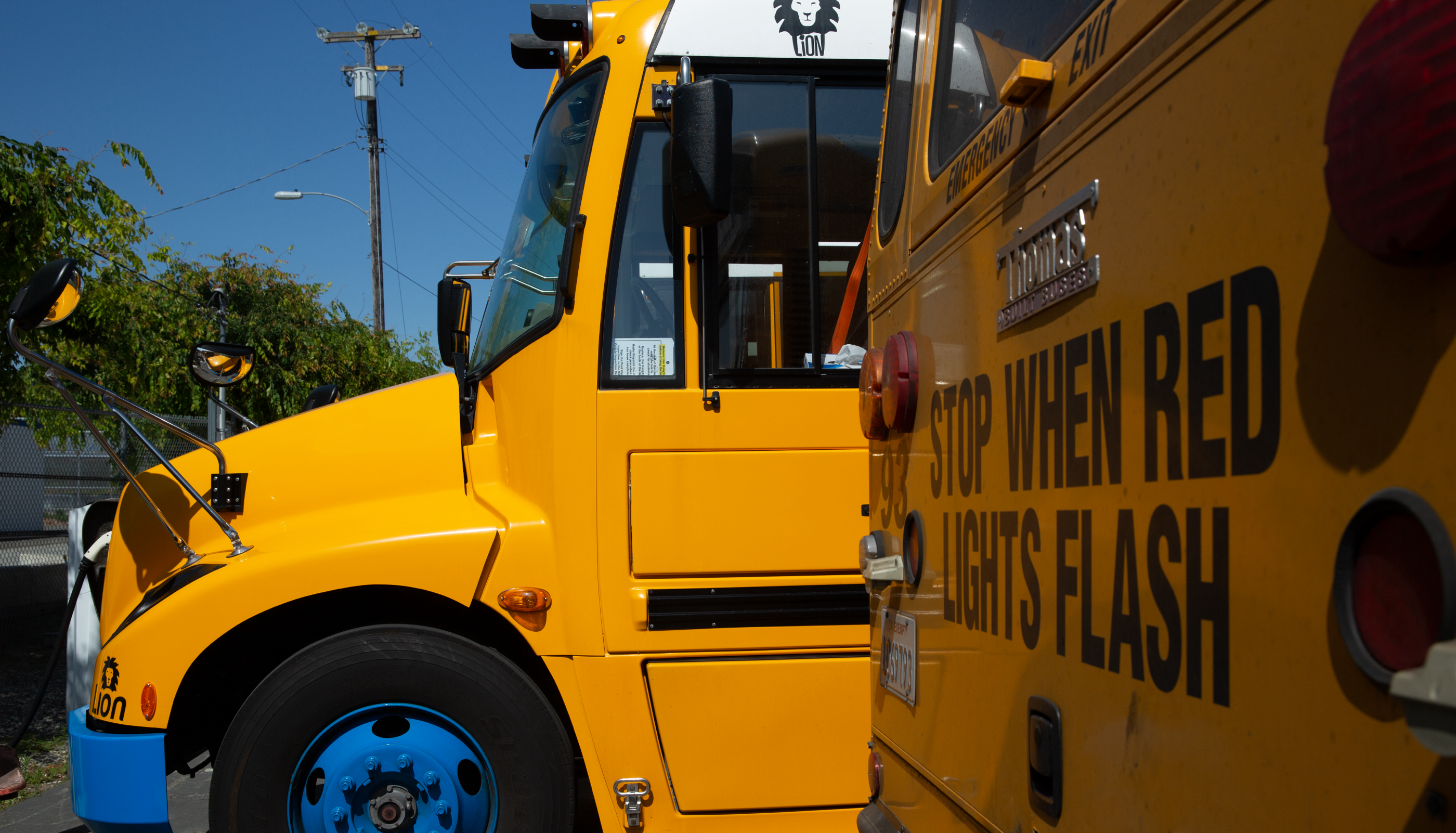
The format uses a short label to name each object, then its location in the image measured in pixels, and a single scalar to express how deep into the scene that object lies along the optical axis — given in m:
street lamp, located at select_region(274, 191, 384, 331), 18.69
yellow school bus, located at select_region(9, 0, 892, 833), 2.96
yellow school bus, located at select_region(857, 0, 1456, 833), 0.81
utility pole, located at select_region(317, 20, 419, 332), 22.19
